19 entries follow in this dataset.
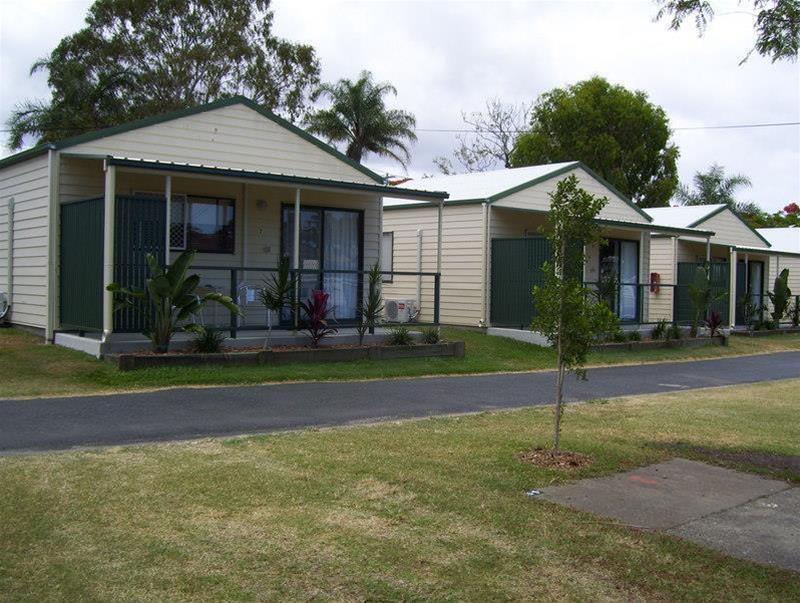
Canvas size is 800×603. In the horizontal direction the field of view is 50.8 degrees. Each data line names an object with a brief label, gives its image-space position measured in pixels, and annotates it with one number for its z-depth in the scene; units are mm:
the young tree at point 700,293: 21453
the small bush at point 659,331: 20703
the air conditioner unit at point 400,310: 16828
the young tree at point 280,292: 13641
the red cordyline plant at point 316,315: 14297
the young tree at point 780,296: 27266
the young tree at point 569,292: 7352
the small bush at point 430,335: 15688
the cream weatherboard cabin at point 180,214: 12562
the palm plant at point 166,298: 12039
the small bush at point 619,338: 19125
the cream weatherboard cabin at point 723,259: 24031
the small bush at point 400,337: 15305
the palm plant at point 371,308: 14883
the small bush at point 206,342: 12758
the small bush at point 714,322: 22125
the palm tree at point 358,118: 37344
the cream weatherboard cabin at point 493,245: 18984
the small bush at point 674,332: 20916
